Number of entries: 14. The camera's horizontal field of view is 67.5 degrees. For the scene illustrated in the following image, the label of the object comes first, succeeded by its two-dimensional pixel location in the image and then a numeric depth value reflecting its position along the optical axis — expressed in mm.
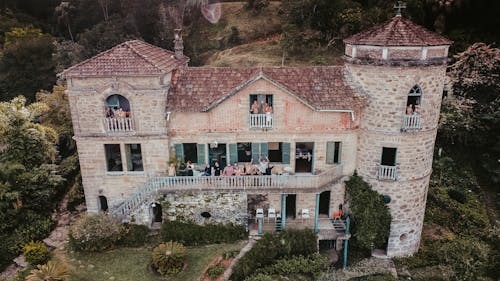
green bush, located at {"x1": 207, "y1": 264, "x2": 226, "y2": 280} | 21141
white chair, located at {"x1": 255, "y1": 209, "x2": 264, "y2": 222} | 24688
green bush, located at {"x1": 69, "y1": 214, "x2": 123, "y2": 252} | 22650
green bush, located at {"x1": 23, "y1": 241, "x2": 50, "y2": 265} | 22094
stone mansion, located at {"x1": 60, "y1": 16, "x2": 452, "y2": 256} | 22516
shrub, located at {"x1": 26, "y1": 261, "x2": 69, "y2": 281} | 19241
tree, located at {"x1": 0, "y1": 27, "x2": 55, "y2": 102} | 53812
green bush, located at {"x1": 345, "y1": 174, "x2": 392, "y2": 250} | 23781
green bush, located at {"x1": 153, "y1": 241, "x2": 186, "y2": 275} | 21266
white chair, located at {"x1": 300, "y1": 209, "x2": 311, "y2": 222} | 25447
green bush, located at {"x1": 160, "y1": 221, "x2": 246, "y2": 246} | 23859
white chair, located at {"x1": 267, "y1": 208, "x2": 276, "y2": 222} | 25359
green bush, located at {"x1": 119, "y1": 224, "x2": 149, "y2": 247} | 23766
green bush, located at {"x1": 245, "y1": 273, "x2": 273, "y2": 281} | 21078
